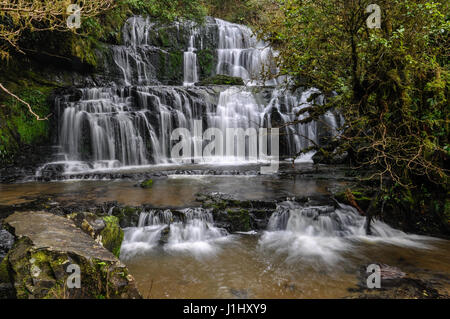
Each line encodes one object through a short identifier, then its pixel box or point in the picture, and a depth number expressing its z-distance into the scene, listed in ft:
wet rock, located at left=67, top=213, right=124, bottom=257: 12.10
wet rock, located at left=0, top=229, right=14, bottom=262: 12.19
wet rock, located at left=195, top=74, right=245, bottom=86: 50.37
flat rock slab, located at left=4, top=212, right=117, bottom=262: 9.34
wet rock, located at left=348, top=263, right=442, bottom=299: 10.46
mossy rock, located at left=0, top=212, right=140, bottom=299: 8.13
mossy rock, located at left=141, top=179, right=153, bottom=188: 24.30
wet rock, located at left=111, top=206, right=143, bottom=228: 17.46
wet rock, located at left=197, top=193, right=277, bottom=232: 17.61
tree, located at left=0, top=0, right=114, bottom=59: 16.88
